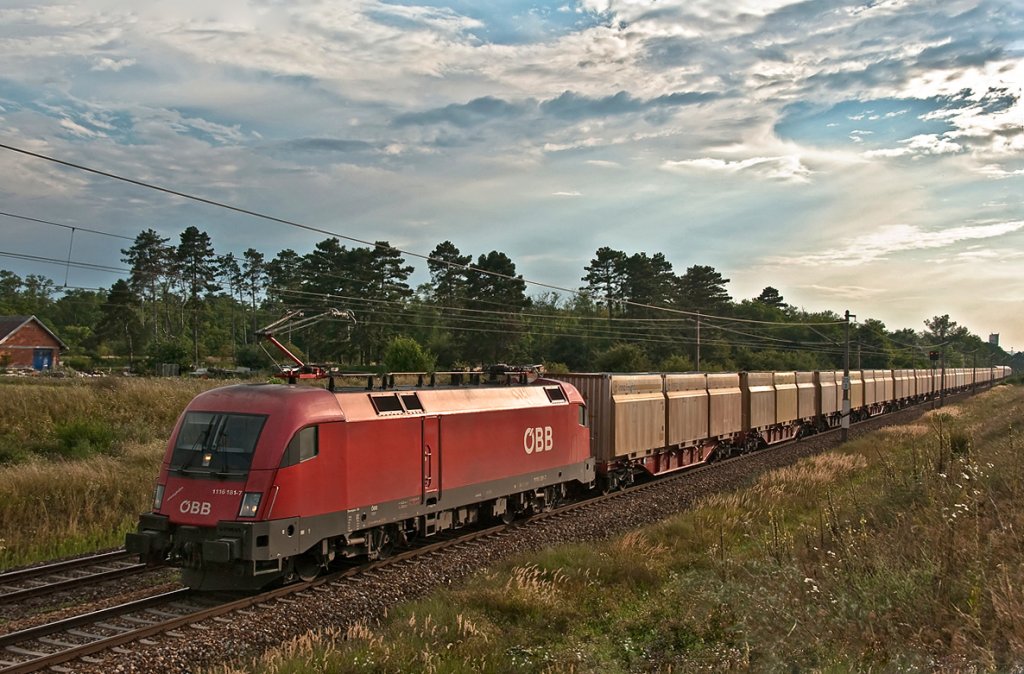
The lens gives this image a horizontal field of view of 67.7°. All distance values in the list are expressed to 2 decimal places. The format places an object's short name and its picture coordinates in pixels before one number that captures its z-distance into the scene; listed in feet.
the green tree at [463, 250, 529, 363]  208.03
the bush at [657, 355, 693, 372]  193.53
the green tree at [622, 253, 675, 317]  250.98
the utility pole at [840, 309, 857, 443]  110.83
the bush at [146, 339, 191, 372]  186.60
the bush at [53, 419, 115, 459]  76.59
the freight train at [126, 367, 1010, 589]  34.60
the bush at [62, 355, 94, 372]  217.72
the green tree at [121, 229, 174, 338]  232.94
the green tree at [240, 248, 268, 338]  292.81
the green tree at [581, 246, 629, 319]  255.70
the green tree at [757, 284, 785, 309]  379.74
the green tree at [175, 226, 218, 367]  238.89
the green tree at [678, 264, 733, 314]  257.96
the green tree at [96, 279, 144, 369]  240.73
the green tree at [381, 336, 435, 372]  162.71
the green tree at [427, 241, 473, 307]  226.99
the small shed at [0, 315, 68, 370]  211.61
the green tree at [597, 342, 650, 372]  192.54
